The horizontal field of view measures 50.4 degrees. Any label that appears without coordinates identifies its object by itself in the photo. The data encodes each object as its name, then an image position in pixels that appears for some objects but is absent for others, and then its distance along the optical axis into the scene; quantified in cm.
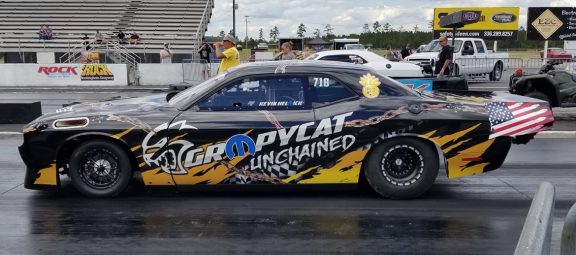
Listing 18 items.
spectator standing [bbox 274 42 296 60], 1268
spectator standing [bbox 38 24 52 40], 3170
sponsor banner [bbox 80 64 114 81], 2372
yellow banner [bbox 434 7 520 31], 3703
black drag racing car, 588
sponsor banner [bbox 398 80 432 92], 1112
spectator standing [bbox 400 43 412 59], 2662
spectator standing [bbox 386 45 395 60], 2623
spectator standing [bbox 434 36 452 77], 1362
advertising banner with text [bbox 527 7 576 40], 2477
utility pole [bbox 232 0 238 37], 3567
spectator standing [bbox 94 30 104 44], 3000
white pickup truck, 2311
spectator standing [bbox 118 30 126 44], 3026
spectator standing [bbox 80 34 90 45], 2985
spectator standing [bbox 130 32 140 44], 3095
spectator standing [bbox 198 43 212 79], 2259
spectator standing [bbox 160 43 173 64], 2439
